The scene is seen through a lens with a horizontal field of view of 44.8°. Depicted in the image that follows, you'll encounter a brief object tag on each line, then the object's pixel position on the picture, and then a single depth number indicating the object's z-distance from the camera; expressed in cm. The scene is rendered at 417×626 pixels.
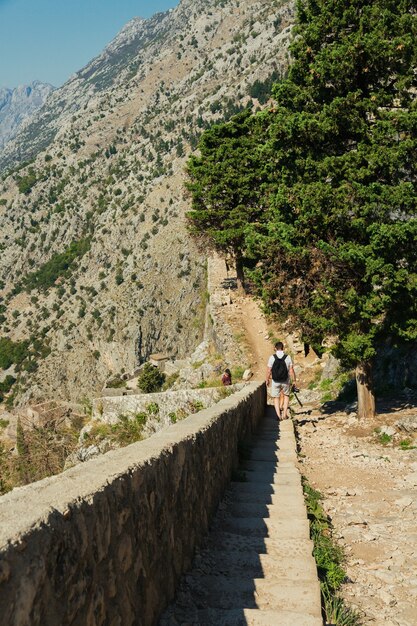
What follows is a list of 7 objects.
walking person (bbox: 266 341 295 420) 1211
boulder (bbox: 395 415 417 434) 1072
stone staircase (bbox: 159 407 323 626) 328
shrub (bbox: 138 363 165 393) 3892
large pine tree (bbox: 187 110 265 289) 2947
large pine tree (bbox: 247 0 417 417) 1100
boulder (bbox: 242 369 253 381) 2341
